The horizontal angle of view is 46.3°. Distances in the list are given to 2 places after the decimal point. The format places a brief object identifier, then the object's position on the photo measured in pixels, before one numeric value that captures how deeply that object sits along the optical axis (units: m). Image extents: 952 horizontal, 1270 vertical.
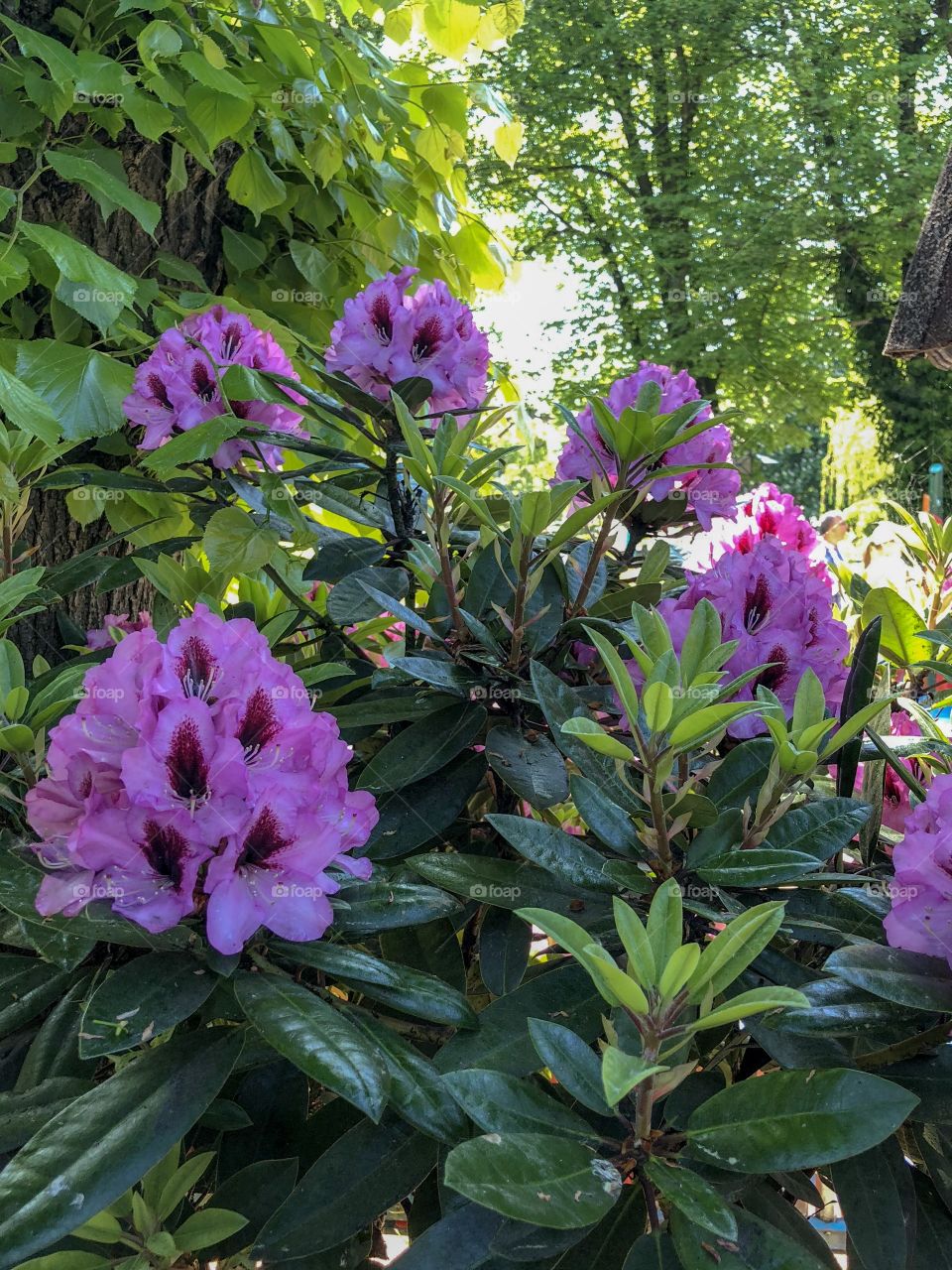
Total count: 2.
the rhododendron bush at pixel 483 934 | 0.48
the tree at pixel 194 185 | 1.46
